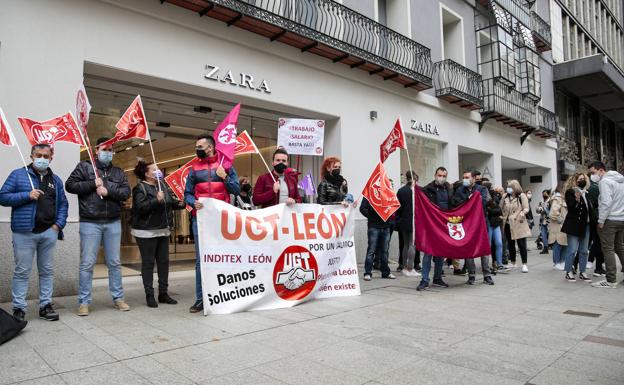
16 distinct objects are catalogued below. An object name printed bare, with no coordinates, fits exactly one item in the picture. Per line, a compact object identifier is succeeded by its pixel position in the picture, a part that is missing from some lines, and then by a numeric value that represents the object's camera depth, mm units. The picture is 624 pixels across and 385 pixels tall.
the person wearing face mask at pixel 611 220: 7449
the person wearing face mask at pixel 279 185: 6434
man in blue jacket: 4863
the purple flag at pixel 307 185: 9219
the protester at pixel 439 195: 7785
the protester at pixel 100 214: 5359
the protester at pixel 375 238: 8516
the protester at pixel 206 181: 5668
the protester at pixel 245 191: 9922
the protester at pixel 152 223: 5895
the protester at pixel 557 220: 9562
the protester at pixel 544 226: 13127
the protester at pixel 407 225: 9055
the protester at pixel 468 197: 7949
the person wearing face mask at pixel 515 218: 9867
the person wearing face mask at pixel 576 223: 8180
